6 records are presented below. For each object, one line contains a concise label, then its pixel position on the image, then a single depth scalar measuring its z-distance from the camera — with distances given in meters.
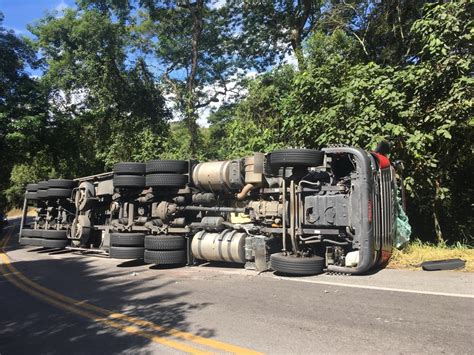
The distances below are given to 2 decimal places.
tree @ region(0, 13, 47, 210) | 20.97
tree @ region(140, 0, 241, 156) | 25.14
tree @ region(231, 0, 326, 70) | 22.14
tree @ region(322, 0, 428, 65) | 15.64
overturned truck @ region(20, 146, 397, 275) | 7.92
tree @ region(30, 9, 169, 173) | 24.36
